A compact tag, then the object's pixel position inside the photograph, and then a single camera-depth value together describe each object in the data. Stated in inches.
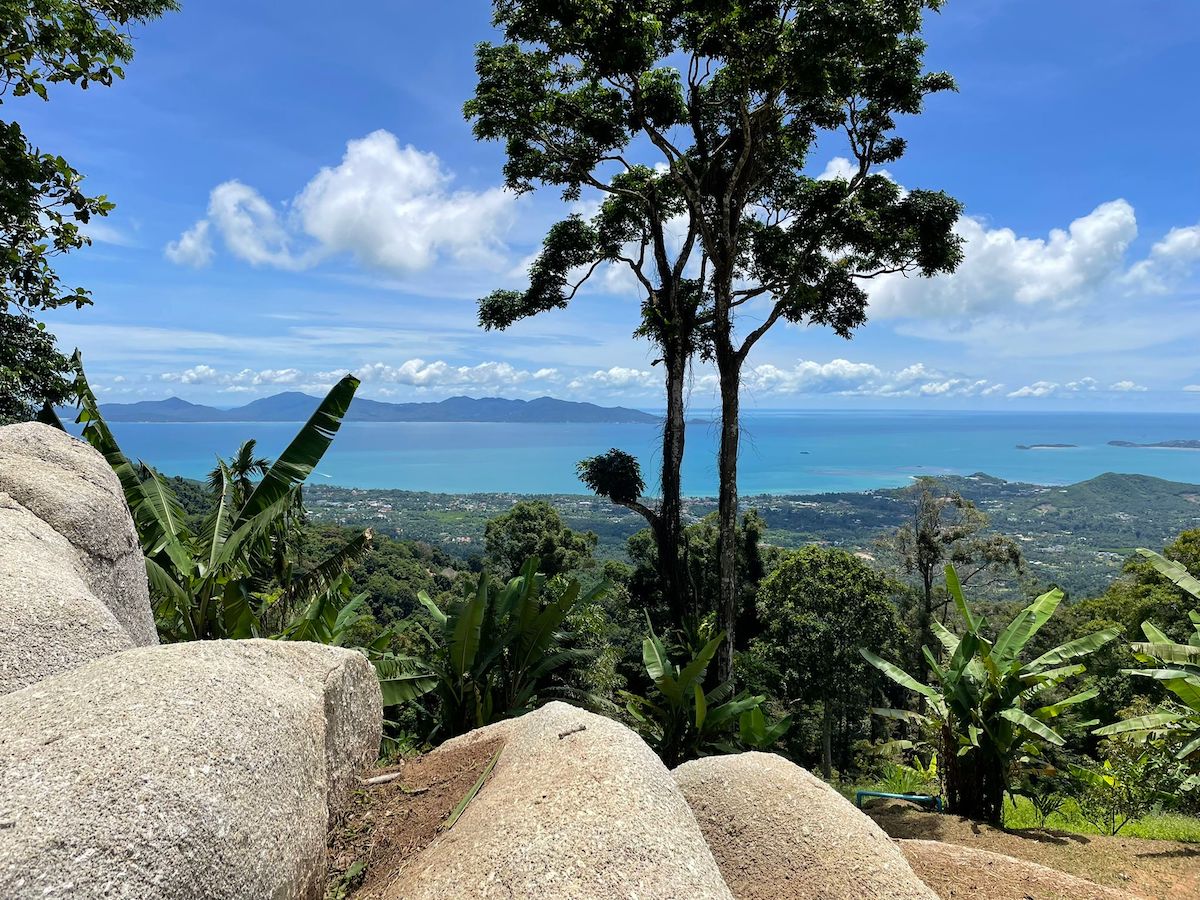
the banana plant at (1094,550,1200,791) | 257.6
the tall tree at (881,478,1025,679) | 1085.8
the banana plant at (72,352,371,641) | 258.2
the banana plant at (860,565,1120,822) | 259.3
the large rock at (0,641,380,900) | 72.6
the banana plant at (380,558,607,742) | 277.4
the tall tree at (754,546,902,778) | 772.6
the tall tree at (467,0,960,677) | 382.3
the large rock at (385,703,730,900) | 98.9
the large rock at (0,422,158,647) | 187.5
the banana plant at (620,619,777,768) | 296.7
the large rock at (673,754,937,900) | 144.0
